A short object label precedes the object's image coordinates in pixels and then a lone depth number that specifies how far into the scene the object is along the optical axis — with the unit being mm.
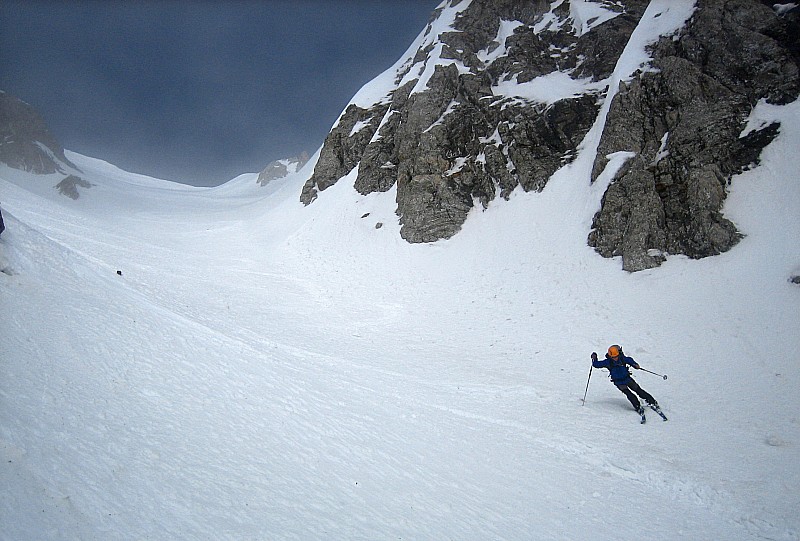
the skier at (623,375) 9438
